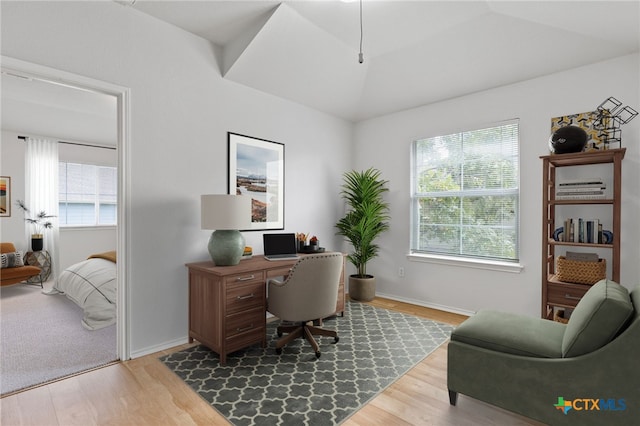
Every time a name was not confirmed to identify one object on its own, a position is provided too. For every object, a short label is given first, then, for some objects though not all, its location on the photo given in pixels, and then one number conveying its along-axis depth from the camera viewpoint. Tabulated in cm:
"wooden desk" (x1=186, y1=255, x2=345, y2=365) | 253
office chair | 259
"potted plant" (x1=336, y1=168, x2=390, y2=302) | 420
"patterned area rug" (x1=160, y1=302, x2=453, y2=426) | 194
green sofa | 151
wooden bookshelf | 255
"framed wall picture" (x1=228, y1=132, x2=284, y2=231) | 336
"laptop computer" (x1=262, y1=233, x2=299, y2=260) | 339
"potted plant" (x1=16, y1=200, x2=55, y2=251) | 530
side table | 522
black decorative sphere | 268
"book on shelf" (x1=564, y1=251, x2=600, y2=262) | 271
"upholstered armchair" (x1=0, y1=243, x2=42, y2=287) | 453
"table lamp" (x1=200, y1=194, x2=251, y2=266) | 269
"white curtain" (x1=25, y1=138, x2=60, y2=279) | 535
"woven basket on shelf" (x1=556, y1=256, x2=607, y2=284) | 261
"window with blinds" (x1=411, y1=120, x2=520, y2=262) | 351
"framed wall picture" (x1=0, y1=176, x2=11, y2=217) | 516
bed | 325
